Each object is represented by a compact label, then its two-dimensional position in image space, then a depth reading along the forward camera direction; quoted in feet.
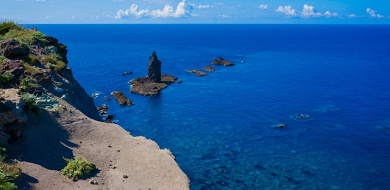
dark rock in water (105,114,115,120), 194.47
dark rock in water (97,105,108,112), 210.26
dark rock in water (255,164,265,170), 126.41
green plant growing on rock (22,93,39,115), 83.57
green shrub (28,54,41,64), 109.16
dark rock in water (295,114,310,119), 191.72
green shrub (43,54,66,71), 114.82
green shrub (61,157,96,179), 70.18
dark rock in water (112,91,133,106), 226.71
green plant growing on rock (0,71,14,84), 87.10
